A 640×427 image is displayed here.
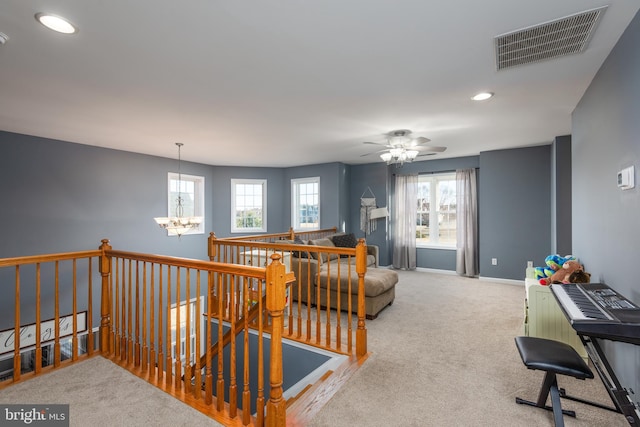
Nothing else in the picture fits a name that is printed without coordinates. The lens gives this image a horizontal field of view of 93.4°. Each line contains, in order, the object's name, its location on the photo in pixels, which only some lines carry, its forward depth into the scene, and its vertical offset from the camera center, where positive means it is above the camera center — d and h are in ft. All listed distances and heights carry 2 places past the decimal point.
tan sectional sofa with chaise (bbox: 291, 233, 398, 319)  12.00 -2.98
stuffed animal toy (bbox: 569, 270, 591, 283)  8.41 -1.76
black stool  5.53 -2.80
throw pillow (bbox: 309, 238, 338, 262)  15.65 -1.58
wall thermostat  6.02 +0.75
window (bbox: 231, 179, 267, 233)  23.30 +0.81
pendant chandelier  13.40 -0.36
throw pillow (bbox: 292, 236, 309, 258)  15.16 -1.96
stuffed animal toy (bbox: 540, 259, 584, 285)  8.56 -1.71
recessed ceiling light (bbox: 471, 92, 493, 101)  9.33 +3.76
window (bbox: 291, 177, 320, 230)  22.98 +0.92
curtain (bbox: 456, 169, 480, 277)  19.24 -0.60
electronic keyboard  4.43 -1.62
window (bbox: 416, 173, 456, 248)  20.83 +0.27
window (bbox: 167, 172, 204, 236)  20.20 +1.49
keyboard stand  4.58 -2.92
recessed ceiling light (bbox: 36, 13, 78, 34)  5.58 +3.70
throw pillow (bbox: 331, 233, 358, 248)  19.02 -1.64
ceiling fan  13.08 +3.03
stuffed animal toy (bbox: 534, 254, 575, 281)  9.71 -1.70
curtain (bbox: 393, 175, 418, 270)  21.39 -0.44
